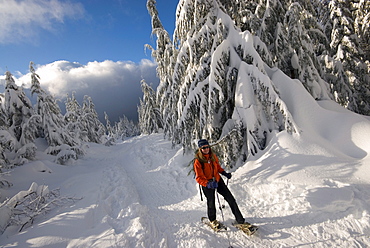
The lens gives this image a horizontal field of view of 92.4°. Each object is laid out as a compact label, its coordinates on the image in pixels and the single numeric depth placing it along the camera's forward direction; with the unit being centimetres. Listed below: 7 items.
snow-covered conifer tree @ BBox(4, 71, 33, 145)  1491
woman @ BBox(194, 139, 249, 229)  443
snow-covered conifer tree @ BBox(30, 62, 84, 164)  1655
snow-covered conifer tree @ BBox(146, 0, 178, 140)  1034
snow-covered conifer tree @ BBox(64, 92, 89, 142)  2422
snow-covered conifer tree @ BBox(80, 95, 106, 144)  3564
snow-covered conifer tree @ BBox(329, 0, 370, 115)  1319
